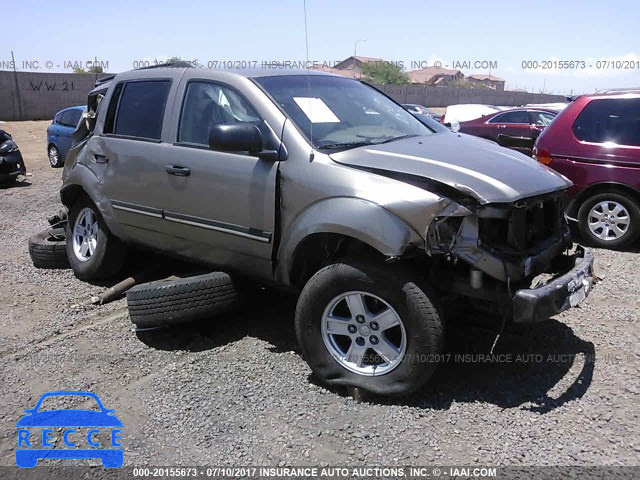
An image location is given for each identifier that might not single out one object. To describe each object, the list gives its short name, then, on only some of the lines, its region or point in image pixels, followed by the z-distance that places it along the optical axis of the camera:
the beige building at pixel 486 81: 76.99
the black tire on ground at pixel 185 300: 4.04
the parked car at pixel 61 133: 13.68
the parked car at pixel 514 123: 14.00
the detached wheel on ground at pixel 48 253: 5.90
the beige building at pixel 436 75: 83.94
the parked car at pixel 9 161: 11.43
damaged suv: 3.15
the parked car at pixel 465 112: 17.83
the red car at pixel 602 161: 6.32
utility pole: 28.36
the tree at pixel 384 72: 64.25
